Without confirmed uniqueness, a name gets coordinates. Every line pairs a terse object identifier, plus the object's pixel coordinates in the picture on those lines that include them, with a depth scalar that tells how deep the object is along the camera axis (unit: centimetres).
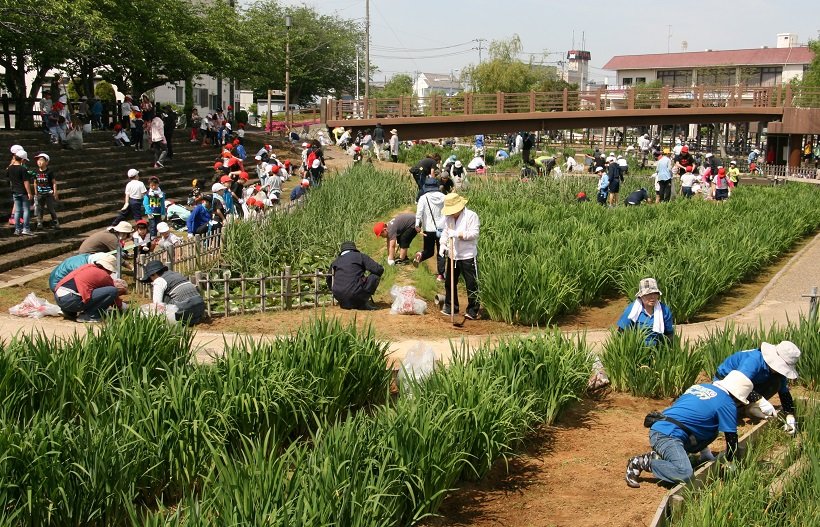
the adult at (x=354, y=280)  1053
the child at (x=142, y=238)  1296
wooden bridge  3531
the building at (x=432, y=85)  12456
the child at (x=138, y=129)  2405
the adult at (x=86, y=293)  970
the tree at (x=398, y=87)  8744
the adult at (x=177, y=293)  985
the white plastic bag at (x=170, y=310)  965
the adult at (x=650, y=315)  756
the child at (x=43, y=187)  1491
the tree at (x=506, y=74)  6681
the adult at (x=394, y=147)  3027
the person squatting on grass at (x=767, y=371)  605
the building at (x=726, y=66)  7219
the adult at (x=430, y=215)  1238
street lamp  3335
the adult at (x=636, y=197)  1981
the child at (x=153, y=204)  1575
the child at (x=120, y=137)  2350
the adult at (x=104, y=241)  1186
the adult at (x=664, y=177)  2041
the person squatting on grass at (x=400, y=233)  1326
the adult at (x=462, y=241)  996
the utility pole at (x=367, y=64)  4651
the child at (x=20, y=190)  1430
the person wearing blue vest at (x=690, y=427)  565
